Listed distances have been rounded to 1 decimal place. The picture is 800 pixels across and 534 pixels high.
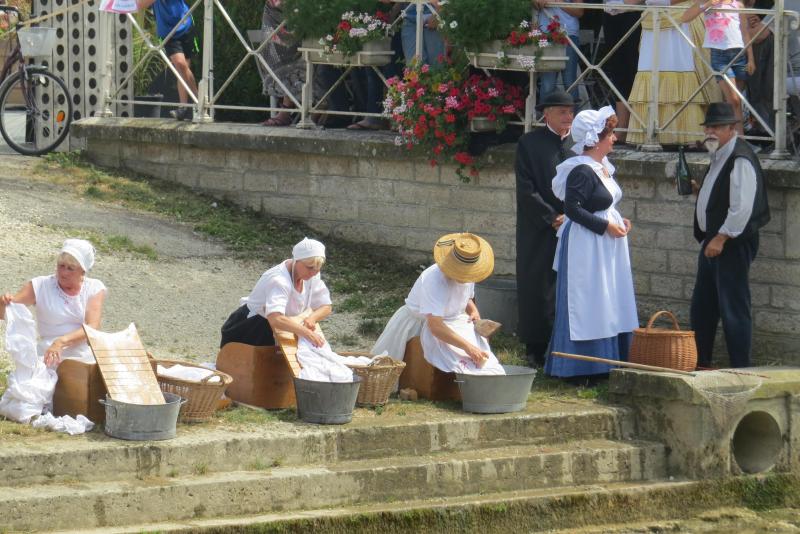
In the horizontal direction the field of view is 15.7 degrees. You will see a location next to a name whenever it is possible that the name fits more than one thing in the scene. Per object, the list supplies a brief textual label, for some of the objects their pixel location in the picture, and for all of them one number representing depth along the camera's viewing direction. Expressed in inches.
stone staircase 525.9
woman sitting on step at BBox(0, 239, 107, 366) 581.4
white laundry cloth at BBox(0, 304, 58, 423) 570.2
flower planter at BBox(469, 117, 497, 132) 832.9
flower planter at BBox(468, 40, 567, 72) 810.6
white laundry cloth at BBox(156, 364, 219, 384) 602.2
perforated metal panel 1047.0
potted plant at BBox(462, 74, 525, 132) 828.1
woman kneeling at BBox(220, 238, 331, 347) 612.5
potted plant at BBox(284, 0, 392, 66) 881.1
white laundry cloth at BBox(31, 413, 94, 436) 561.5
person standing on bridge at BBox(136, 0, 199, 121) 983.1
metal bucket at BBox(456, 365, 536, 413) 631.5
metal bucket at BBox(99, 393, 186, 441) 550.9
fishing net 656.8
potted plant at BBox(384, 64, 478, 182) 831.1
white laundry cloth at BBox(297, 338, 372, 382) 608.5
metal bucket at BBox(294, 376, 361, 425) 594.4
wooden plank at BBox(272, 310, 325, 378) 605.5
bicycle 997.5
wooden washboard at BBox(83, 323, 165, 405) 566.6
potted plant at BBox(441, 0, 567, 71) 805.1
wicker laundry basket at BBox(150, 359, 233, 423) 583.8
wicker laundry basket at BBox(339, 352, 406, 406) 625.4
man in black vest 696.0
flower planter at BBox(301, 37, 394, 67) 887.2
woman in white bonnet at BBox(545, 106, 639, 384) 686.3
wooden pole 662.8
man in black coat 723.7
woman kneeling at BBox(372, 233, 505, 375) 644.1
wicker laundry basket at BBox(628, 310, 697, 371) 683.3
